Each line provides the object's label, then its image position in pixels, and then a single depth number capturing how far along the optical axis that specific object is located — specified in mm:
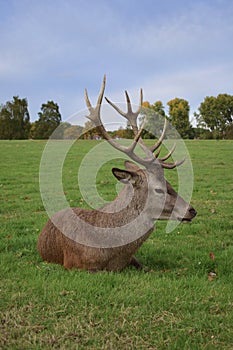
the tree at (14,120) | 64312
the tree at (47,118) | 59844
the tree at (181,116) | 49959
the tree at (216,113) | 61312
